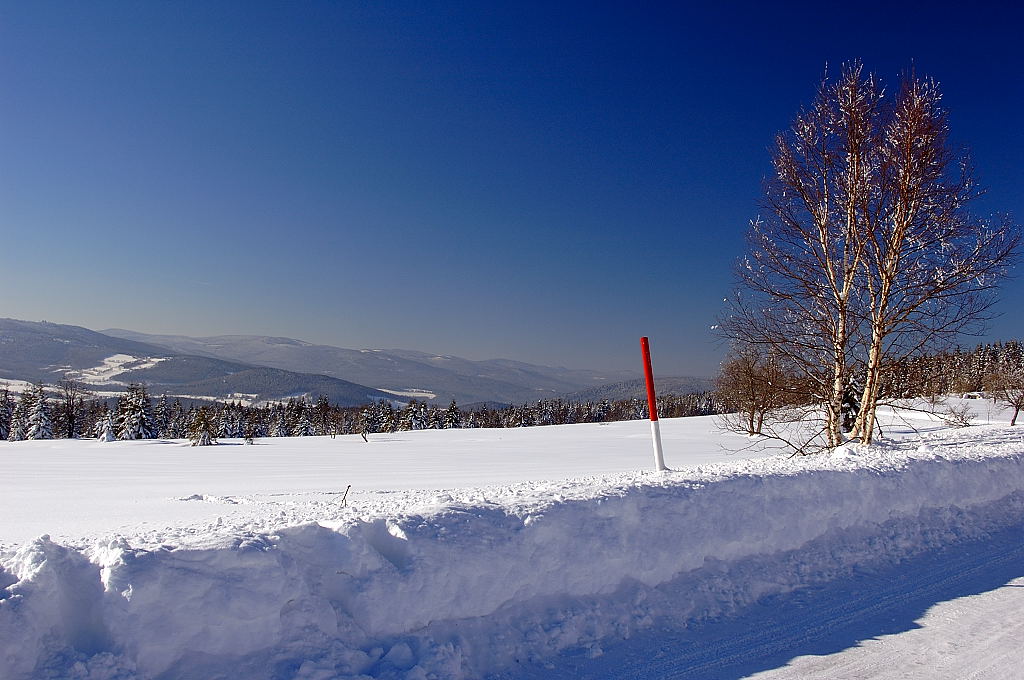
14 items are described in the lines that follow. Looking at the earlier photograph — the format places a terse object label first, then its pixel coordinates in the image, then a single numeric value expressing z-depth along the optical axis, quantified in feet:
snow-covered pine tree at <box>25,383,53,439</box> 188.96
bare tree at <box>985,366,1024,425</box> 117.50
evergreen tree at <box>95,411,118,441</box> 205.16
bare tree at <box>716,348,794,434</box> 36.52
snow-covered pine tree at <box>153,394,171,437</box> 256.64
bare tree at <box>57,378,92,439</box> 219.20
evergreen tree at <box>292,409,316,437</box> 245.04
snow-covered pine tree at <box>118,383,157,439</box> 180.34
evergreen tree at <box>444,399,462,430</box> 258.16
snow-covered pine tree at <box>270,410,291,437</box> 258.14
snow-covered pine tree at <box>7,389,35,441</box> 189.77
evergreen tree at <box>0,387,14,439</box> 215.51
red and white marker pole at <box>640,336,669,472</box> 22.23
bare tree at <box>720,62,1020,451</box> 33.35
